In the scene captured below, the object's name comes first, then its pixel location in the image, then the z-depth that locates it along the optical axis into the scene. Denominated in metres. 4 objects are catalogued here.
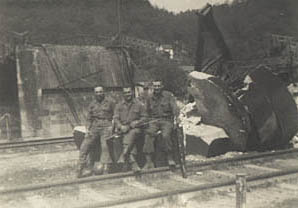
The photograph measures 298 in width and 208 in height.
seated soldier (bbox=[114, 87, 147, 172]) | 9.05
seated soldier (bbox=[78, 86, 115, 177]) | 9.05
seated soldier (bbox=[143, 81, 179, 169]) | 9.34
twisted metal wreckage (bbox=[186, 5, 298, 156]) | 11.82
